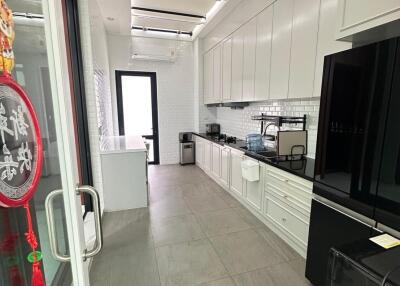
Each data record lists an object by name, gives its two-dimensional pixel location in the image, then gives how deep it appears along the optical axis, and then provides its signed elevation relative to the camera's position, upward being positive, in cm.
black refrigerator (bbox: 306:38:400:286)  119 -22
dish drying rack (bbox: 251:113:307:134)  274 -11
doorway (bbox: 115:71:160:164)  528 +16
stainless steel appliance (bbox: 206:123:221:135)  534 -41
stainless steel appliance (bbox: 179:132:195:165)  566 -97
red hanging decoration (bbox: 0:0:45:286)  77 -12
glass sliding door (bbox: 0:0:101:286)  80 -21
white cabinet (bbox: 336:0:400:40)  130 +63
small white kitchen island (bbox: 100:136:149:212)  311 -95
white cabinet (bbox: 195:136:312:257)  213 -105
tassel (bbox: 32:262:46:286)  88 -66
